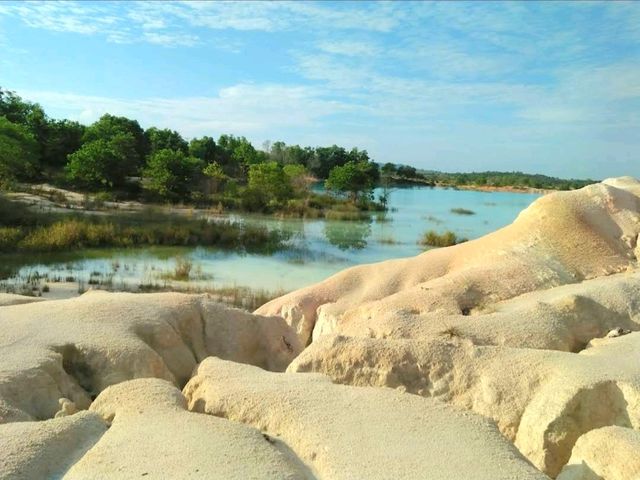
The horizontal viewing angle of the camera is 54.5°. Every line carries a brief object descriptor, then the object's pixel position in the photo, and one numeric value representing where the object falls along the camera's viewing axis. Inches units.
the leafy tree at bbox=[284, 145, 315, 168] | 3988.7
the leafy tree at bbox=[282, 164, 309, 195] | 2179.5
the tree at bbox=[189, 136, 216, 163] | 2938.0
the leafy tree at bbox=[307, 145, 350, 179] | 3887.8
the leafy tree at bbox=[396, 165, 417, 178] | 4900.6
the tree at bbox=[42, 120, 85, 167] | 2206.4
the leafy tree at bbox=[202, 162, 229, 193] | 2047.9
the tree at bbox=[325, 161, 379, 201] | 2342.5
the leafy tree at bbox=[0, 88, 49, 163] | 2202.3
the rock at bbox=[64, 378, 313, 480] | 145.2
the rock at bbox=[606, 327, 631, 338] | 283.1
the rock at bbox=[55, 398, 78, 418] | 200.8
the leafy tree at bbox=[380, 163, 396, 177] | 3663.9
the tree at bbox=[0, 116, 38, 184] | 1424.7
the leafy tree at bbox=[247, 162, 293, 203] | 1946.4
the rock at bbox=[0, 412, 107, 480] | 144.6
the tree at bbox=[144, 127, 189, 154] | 2845.5
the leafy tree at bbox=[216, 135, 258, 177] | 2920.8
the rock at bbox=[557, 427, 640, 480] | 152.6
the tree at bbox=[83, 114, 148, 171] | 2203.2
